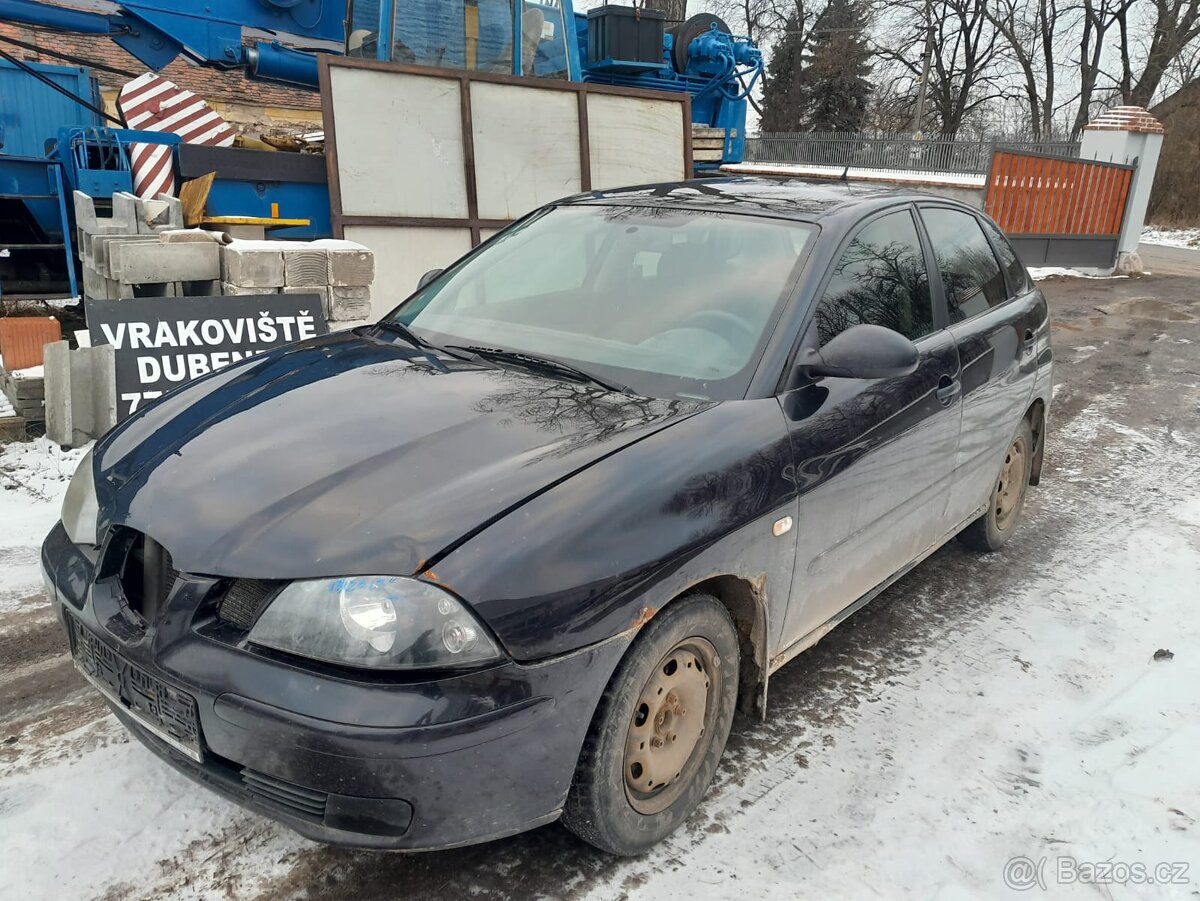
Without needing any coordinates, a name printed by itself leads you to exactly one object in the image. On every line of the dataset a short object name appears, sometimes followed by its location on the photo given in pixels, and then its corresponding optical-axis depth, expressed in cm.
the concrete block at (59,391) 509
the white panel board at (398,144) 800
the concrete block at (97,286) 684
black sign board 528
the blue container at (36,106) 1123
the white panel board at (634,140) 945
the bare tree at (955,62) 4188
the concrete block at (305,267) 583
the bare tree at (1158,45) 3584
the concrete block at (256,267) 574
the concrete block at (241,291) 580
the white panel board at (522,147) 873
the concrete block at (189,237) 600
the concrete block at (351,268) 596
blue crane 898
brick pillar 1664
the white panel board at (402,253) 824
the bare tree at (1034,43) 4000
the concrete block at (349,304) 605
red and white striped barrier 973
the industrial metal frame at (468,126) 791
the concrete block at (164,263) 584
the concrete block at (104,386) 517
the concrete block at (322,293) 589
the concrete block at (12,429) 534
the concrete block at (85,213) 791
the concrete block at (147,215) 735
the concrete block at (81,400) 512
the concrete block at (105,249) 596
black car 193
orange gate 1494
